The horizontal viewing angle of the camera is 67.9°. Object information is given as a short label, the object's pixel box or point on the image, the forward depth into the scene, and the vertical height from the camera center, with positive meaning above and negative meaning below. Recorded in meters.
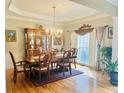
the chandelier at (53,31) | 3.80 +0.63
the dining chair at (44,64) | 2.97 -0.63
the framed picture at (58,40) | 5.76 +0.29
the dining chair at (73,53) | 4.00 -0.39
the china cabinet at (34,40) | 4.53 +0.25
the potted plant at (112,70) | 2.86 -0.84
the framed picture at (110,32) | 3.74 +0.48
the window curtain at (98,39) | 4.03 +0.24
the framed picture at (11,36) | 4.37 +0.43
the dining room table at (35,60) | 3.06 -0.54
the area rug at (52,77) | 3.00 -1.18
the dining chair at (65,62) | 3.64 -0.70
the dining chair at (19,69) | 3.00 -0.81
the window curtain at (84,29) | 4.53 +0.77
